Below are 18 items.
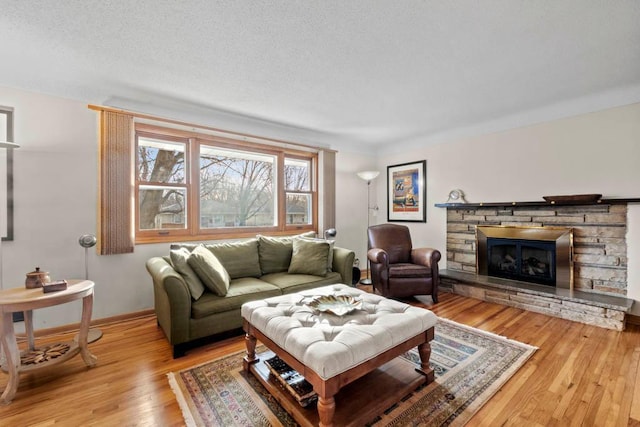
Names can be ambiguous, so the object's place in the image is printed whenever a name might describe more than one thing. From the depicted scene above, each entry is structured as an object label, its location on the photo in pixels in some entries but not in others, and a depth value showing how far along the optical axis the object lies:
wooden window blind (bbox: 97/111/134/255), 2.79
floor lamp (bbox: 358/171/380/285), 4.41
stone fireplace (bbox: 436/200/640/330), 2.88
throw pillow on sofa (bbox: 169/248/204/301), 2.39
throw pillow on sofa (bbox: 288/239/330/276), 3.24
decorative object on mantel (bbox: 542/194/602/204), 2.91
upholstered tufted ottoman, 1.37
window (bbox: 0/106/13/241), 2.45
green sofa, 2.26
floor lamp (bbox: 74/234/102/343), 2.53
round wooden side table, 1.75
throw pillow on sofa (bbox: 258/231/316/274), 3.31
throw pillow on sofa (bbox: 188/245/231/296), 2.49
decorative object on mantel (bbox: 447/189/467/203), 4.12
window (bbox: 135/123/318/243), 3.22
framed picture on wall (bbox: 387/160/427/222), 4.65
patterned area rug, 1.56
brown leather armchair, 3.48
